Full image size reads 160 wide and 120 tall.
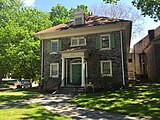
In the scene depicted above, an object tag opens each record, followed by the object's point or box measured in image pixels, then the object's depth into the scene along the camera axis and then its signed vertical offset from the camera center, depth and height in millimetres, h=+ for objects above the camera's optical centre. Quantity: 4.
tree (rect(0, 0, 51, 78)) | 16155 +3287
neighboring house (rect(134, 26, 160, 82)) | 16631 +1720
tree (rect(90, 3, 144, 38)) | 23571 +10441
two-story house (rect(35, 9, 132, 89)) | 11868 +1842
